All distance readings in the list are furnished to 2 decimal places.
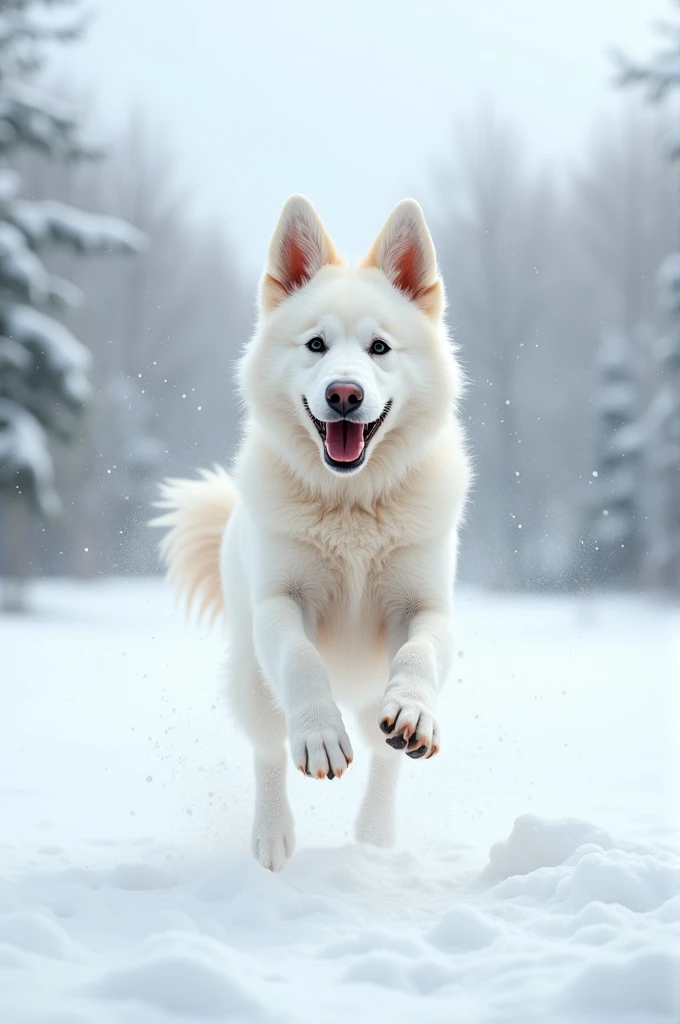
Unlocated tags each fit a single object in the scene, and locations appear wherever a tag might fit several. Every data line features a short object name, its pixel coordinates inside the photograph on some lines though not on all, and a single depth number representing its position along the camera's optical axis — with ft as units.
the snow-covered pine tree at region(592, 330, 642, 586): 44.98
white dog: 9.77
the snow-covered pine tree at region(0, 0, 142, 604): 36.37
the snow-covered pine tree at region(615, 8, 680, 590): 37.99
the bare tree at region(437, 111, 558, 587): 40.98
